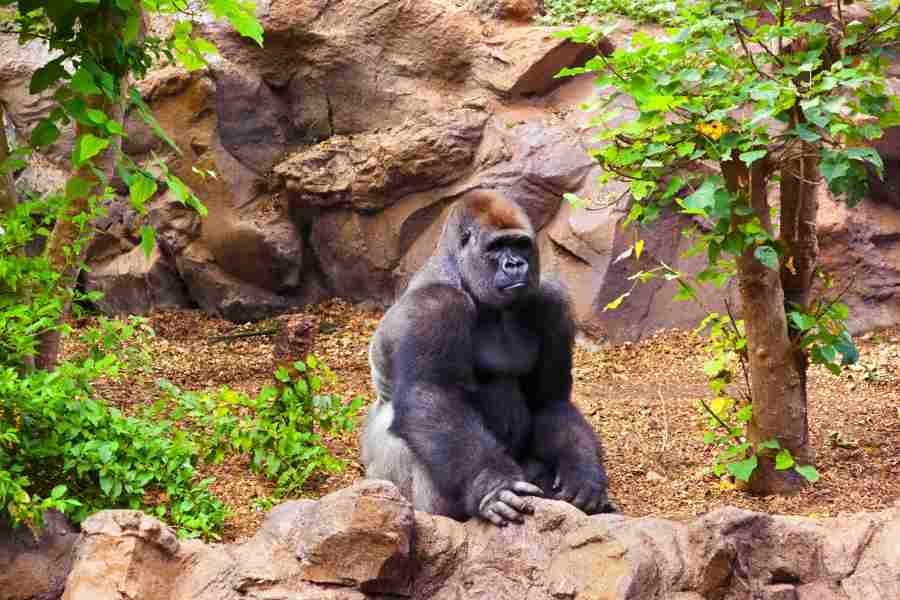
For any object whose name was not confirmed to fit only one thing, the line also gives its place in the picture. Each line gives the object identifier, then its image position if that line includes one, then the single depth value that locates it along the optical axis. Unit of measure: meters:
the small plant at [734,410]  8.22
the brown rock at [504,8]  15.00
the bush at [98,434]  6.66
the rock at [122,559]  5.25
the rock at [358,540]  5.41
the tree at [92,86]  6.02
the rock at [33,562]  6.66
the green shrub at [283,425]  8.71
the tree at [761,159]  6.82
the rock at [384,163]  14.04
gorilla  7.12
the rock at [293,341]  9.26
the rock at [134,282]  15.39
